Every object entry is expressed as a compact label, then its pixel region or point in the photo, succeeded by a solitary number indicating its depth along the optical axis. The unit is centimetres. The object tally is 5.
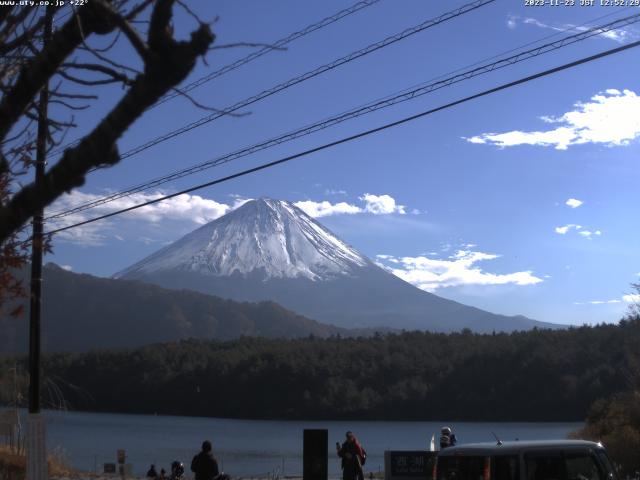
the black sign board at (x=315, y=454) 1573
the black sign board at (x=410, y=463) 1775
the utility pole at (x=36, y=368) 1265
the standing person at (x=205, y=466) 1357
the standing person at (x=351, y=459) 1758
